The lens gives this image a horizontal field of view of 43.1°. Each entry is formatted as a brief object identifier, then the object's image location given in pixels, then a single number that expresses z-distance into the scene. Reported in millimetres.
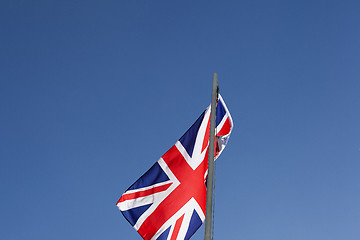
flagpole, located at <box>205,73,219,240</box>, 9312
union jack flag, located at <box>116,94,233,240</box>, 11180
